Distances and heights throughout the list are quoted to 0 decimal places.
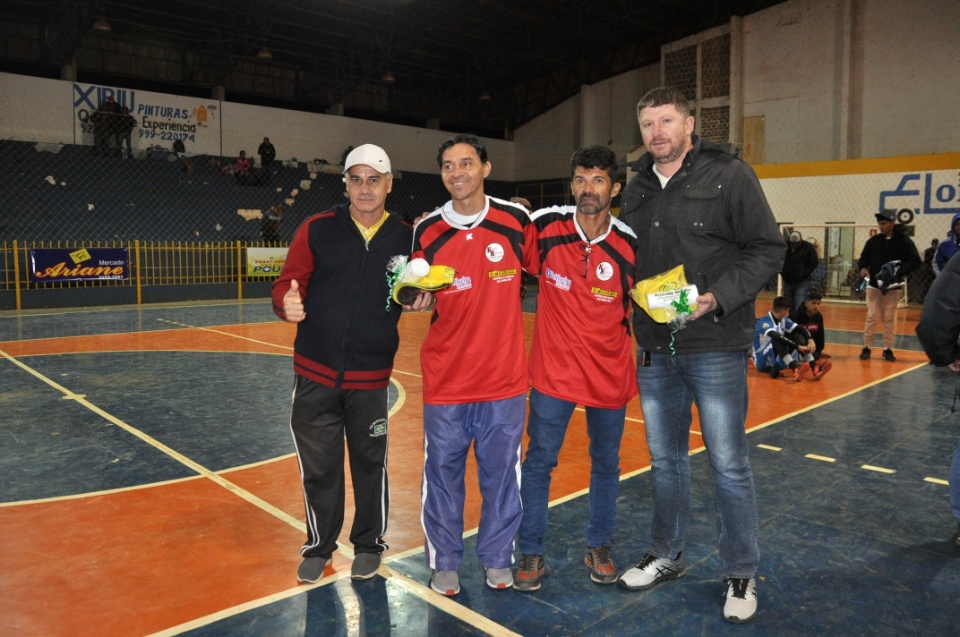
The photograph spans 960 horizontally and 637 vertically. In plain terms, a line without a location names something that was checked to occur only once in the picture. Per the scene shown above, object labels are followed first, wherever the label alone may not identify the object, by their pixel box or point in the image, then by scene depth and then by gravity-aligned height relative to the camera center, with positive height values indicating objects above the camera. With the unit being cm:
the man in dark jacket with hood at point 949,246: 793 +24
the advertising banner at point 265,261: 2089 +14
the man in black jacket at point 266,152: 2545 +393
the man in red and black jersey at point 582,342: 336 -35
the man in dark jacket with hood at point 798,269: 1123 -3
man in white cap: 347 -38
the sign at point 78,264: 1705 +3
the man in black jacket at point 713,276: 307 -4
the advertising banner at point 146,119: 2239 +467
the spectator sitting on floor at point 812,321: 953 -70
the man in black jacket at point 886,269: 998 -2
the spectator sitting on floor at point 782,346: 878 -96
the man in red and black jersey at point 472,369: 336 -47
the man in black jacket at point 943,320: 306 -22
